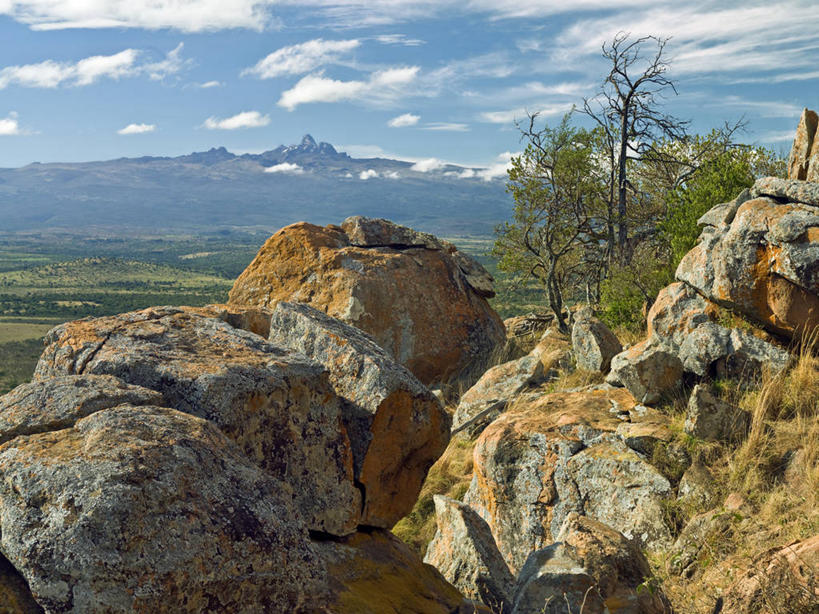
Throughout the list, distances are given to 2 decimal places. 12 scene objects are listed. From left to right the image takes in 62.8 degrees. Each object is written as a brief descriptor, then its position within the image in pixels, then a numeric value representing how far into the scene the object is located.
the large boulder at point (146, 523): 3.33
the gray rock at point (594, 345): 11.13
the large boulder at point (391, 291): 14.28
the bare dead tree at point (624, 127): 20.09
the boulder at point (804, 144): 11.05
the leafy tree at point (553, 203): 20.45
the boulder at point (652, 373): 9.07
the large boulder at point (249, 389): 4.95
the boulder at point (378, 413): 5.91
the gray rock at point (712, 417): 7.98
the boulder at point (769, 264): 8.69
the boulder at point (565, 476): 7.82
